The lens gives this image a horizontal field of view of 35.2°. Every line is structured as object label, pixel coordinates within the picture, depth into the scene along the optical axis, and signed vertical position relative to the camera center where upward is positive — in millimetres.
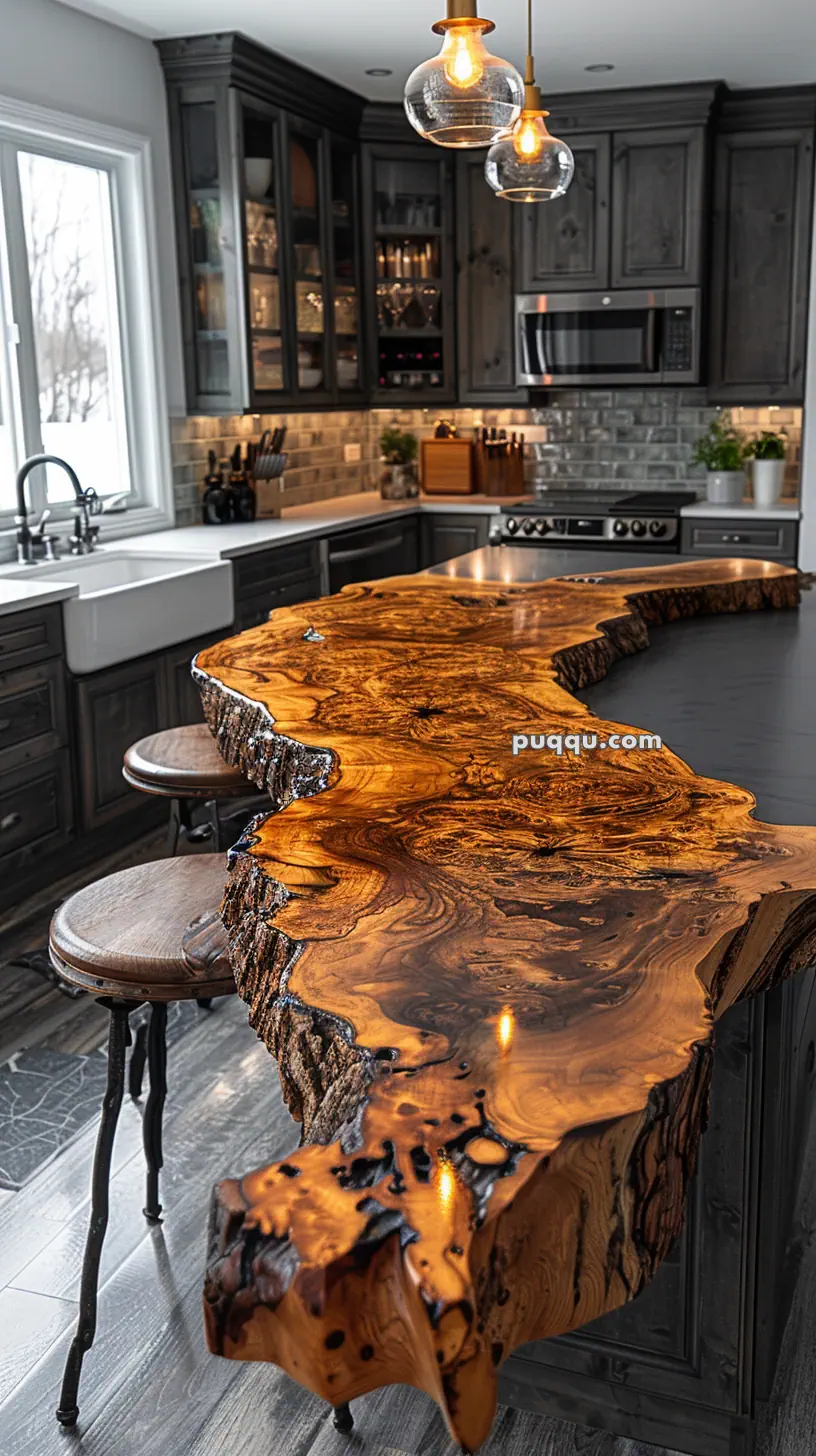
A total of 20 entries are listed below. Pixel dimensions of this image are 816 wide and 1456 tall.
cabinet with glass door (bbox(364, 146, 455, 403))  6445 +730
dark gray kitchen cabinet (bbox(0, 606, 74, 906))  3842 -964
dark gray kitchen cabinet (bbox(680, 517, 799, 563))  6039 -585
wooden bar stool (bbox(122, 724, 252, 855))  2713 -725
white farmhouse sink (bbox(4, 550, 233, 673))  4090 -598
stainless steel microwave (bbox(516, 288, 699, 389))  6176 +364
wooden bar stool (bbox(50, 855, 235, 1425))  1886 -779
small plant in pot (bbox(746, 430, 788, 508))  6238 -274
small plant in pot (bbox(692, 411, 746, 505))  6371 -279
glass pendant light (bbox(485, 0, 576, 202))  2793 +538
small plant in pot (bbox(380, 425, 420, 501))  6809 -241
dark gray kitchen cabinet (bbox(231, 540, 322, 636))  5125 -651
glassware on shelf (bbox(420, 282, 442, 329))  6605 +577
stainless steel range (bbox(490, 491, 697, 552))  6098 -510
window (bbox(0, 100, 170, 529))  4637 +414
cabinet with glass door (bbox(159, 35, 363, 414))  5312 +855
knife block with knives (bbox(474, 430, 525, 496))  6848 -249
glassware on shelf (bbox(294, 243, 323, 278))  5941 +723
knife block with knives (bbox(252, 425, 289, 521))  5973 -231
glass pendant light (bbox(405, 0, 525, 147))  2281 +573
